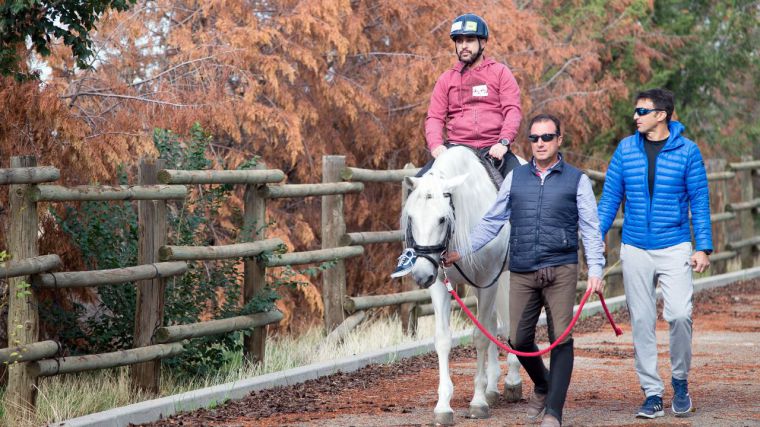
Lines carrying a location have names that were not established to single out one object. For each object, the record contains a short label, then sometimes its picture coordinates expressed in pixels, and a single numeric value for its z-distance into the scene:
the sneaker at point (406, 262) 13.34
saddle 15.88
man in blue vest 13.63
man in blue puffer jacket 14.55
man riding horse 16.67
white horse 13.52
